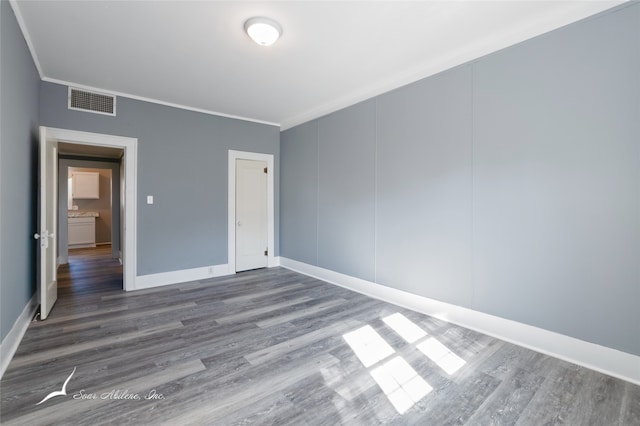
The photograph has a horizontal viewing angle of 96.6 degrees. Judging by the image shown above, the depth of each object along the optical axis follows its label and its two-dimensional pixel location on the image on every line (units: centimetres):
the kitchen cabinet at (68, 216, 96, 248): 812
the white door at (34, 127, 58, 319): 304
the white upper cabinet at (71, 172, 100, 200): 863
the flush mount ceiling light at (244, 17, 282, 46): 242
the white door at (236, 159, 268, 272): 522
